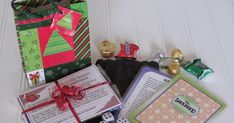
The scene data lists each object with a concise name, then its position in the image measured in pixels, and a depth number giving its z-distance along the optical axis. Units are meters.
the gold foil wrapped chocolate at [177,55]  0.99
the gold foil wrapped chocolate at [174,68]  0.96
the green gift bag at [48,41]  0.78
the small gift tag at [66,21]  0.81
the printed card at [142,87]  0.88
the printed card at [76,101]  0.80
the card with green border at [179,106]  0.85
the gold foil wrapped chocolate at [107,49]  1.00
